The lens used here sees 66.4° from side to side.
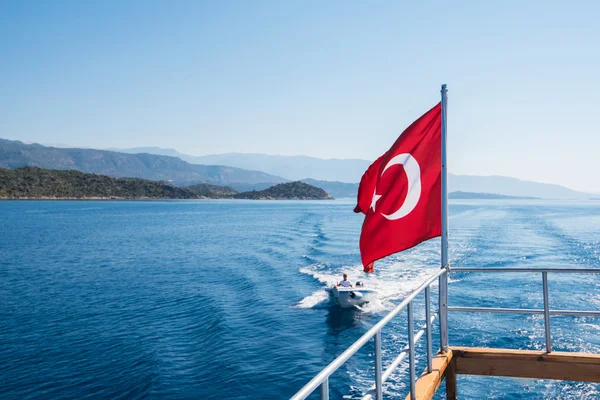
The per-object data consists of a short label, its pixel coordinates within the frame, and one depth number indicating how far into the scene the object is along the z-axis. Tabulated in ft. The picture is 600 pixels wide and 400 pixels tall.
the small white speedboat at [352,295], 68.59
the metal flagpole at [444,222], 18.58
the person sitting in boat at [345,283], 72.43
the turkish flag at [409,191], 19.49
